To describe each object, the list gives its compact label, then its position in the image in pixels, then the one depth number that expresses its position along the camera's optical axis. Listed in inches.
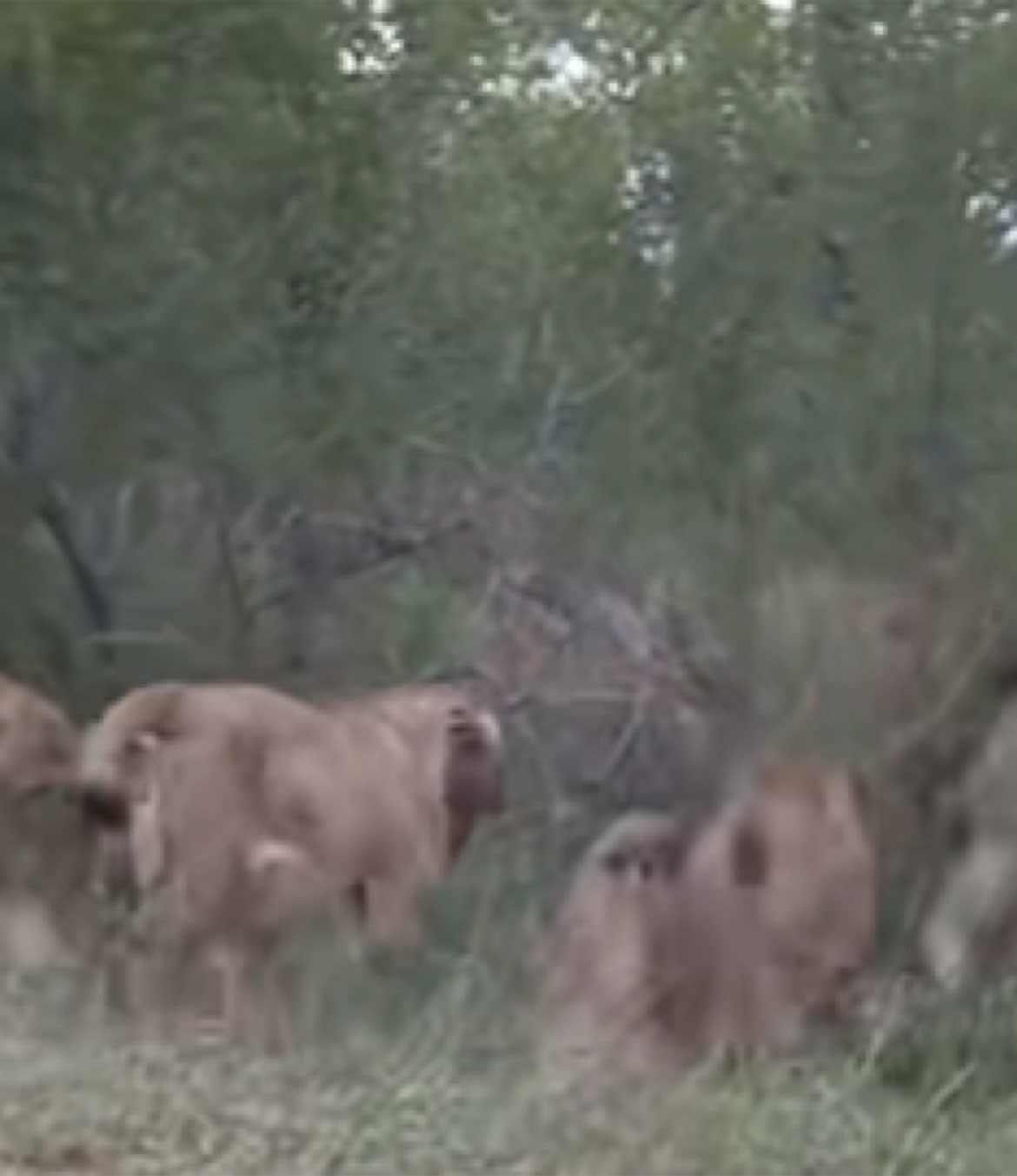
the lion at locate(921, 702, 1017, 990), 783.7
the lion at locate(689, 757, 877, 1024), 764.0
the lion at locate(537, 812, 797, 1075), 730.2
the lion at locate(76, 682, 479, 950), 754.2
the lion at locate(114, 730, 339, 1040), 742.5
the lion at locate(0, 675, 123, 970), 776.3
